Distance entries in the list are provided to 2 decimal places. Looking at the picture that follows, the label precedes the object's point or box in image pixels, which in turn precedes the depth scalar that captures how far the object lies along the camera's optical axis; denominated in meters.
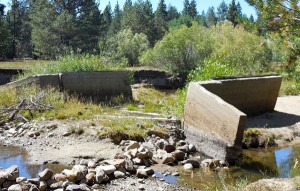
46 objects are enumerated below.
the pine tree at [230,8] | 43.21
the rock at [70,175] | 5.43
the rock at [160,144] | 7.17
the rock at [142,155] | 6.43
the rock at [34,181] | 5.26
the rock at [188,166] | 6.23
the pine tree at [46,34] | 28.12
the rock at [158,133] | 7.71
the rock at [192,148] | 7.20
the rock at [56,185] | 5.21
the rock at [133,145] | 6.83
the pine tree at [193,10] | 67.73
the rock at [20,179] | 5.19
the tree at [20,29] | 34.92
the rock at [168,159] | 6.47
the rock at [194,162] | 6.36
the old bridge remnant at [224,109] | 6.48
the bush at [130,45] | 27.29
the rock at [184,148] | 7.09
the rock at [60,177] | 5.42
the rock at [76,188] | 5.01
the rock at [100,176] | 5.50
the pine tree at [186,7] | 71.35
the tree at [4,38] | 25.86
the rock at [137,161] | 6.28
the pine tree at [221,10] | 81.63
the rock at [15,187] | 4.92
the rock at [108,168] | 5.70
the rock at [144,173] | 5.79
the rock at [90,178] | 5.47
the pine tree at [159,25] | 41.52
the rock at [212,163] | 6.34
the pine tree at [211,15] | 77.08
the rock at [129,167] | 5.97
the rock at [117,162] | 5.96
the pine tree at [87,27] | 29.59
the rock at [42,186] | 5.16
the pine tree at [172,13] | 74.49
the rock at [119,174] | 5.72
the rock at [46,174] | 5.37
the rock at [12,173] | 5.21
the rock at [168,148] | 7.03
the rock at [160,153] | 6.72
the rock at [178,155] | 6.69
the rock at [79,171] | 5.50
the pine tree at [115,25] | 45.73
